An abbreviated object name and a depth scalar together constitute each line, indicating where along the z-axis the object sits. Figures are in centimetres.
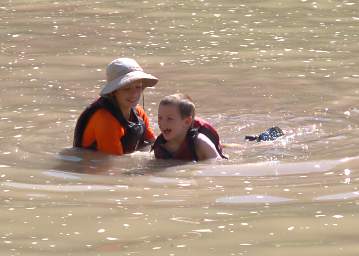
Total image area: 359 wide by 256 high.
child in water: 1673
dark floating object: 1867
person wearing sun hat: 1706
